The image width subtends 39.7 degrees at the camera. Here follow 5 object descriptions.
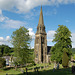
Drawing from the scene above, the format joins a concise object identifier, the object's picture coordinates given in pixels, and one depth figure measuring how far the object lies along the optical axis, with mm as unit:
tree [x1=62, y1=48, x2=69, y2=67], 24828
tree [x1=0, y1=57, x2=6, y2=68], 29177
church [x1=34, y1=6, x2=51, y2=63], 57381
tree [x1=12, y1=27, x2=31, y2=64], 24759
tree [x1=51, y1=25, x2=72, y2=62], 30488
